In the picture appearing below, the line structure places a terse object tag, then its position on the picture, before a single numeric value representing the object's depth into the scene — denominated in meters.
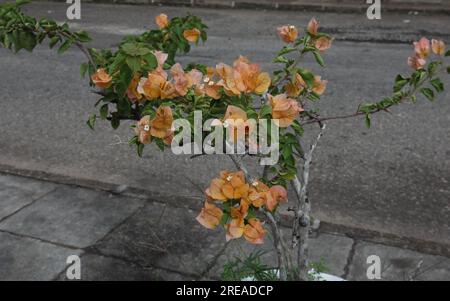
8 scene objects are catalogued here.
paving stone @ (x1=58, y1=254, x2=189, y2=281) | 3.31
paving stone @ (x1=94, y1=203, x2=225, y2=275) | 3.48
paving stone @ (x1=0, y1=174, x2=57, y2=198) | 4.45
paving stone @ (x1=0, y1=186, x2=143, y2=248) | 3.81
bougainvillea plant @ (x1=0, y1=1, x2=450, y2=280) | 1.79
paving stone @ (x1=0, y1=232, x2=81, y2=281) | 3.36
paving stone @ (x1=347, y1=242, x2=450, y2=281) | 3.26
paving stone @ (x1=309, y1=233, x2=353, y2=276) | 3.37
